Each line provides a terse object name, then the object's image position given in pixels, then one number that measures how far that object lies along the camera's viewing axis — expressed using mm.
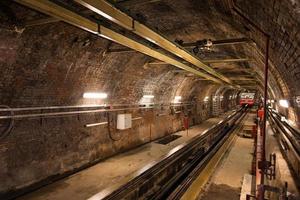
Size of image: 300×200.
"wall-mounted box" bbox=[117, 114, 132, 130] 9078
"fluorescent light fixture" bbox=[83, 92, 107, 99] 7288
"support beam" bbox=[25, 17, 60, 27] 4141
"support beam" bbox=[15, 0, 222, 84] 3068
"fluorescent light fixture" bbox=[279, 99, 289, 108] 7681
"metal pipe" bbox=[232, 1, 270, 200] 4032
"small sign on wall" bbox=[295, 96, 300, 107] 5330
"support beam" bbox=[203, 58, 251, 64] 8261
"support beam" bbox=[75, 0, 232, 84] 3146
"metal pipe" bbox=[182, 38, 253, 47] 5834
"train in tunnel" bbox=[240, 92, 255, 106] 33844
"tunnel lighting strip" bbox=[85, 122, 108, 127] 7477
